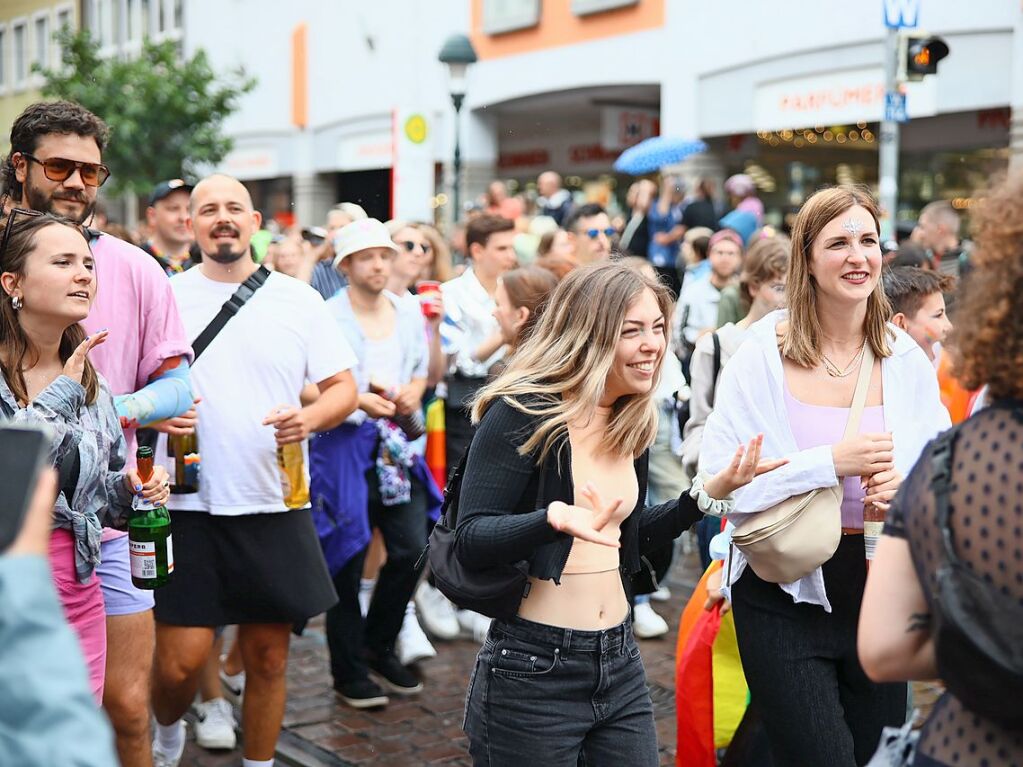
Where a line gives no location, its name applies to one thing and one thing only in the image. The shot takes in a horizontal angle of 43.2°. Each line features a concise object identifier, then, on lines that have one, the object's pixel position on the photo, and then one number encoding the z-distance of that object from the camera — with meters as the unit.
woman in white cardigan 3.57
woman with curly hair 2.05
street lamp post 17.50
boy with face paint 4.72
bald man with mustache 4.73
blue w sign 10.90
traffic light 11.16
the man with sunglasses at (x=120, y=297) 4.10
